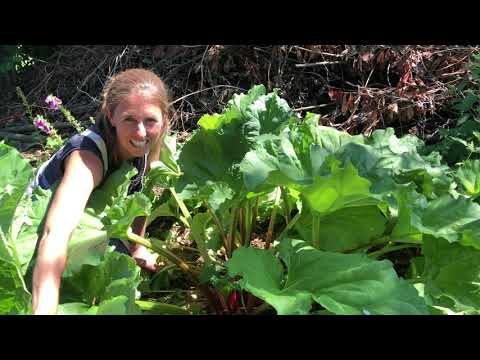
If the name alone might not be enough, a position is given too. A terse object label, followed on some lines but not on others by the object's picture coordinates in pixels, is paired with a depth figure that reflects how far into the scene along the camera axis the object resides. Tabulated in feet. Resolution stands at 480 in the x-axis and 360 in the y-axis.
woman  5.98
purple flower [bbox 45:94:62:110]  9.79
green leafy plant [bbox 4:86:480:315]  5.39
